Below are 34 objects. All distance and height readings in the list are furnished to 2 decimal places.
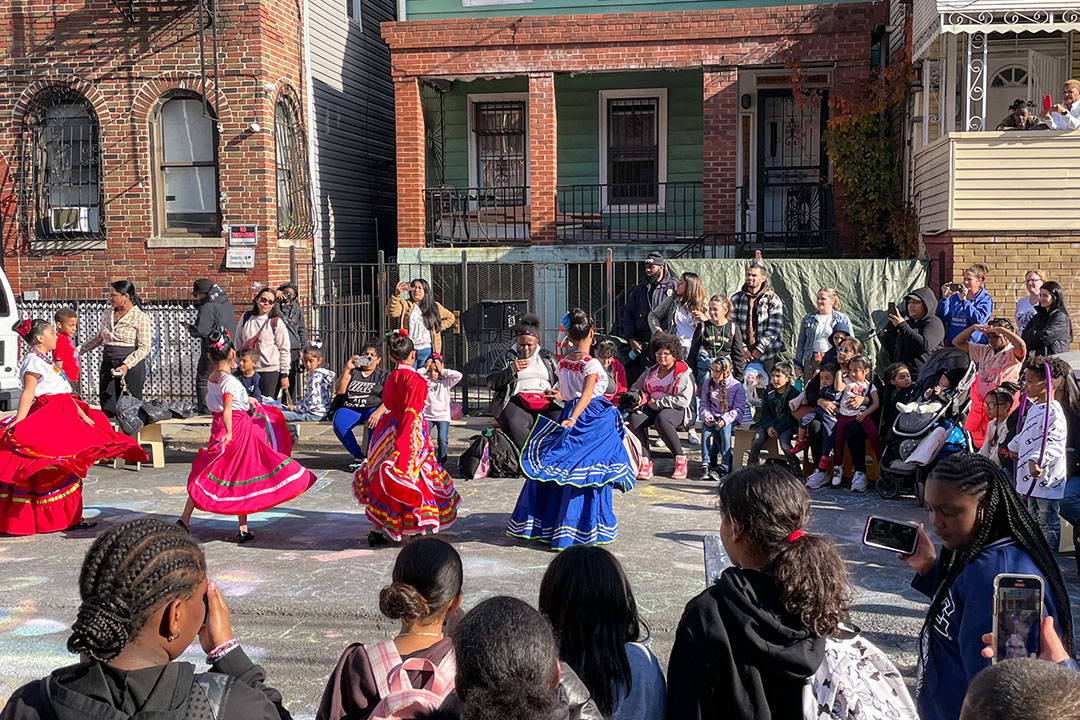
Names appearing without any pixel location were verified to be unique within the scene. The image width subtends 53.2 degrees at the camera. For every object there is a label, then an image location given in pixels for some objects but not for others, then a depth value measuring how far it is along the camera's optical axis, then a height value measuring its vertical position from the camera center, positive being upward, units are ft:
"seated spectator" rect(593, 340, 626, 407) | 37.28 -2.98
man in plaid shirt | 39.96 -1.39
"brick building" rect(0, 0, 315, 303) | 50.16 +6.67
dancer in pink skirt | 26.96 -4.67
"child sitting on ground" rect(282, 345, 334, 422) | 41.27 -4.36
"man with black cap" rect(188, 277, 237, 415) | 44.80 -1.45
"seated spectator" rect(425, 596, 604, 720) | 7.79 -2.82
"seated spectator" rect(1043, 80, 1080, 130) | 42.34 +6.57
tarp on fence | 45.83 -0.35
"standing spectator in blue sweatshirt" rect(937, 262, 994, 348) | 36.68 -0.98
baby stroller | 30.09 -4.41
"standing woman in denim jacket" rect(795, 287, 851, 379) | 39.55 -1.86
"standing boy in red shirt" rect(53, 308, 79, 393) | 35.81 -2.08
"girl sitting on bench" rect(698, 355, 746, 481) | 35.65 -4.50
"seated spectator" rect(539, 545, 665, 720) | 9.77 -3.21
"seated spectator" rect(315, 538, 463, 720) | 10.36 -3.58
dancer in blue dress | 26.35 -4.69
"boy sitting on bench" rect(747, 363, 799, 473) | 35.45 -4.44
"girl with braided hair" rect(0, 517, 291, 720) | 7.79 -2.67
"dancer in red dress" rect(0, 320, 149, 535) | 28.35 -4.44
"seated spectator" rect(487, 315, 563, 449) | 32.83 -3.50
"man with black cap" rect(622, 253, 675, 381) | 42.22 -0.85
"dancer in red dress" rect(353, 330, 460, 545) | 26.22 -4.64
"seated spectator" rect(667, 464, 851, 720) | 9.29 -3.08
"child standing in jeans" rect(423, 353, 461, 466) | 36.32 -3.84
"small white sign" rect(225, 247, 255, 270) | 50.34 +1.11
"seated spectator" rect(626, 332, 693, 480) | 36.11 -4.04
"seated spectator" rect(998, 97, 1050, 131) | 43.86 +6.45
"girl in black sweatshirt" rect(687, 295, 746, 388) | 38.60 -2.26
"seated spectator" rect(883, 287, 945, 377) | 35.88 -1.85
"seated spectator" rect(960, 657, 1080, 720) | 6.42 -2.52
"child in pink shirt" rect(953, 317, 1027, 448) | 29.07 -2.37
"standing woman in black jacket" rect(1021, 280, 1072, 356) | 32.91 -1.53
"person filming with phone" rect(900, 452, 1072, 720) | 10.56 -2.80
